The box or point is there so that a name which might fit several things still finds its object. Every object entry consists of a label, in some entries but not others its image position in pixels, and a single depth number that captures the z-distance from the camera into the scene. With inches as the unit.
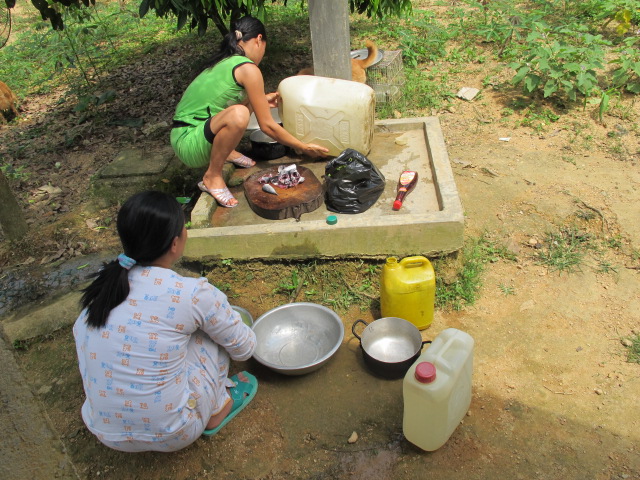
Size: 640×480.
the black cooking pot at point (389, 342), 104.7
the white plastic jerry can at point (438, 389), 80.5
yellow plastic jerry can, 107.3
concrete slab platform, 122.5
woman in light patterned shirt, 74.6
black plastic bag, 129.0
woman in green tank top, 136.1
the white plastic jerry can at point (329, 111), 143.9
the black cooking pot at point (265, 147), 161.6
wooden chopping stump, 132.0
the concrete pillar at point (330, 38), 154.6
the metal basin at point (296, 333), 111.0
